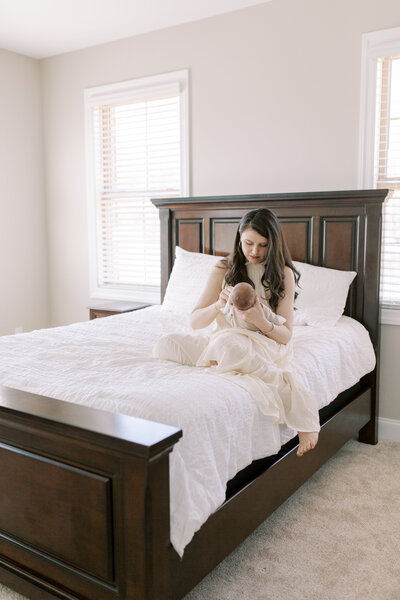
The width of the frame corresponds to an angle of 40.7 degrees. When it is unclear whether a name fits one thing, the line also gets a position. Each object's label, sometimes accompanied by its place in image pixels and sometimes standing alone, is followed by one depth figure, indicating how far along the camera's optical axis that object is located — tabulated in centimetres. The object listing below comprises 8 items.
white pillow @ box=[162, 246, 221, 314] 338
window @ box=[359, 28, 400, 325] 307
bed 133
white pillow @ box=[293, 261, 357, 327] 295
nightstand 381
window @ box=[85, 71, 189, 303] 397
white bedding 152
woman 198
